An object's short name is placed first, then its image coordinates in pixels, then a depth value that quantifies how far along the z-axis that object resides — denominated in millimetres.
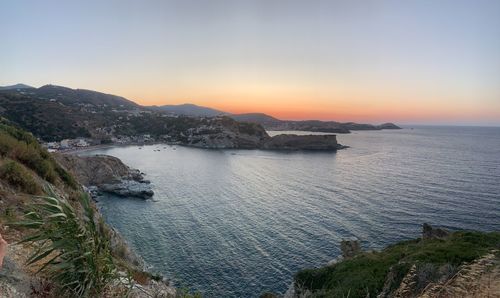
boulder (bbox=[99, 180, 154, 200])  57438
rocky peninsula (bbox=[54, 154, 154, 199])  59312
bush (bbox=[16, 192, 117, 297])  5102
